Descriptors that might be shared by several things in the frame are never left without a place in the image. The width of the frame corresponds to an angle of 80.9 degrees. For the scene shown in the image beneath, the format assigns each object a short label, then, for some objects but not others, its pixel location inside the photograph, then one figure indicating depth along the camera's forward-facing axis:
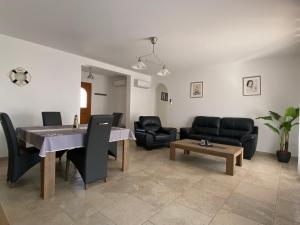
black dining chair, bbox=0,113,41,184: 2.21
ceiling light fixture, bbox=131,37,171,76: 3.36
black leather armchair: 4.52
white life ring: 3.50
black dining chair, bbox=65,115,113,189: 2.28
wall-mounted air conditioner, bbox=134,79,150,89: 6.21
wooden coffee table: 2.97
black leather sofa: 3.88
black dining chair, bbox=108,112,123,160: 3.32
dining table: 2.08
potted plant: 3.72
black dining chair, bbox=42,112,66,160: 3.41
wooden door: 6.27
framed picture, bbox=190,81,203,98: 5.57
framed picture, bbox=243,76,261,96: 4.54
